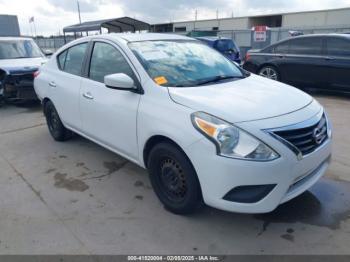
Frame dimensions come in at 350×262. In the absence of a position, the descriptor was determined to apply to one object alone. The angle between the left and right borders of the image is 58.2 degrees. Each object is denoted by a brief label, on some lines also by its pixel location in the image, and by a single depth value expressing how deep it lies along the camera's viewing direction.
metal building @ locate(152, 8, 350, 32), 32.31
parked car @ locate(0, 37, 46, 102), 7.21
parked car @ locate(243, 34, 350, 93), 7.16
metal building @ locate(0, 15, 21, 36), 18.11
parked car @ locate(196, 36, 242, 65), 11.72
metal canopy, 13.40
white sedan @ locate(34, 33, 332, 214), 2.36
